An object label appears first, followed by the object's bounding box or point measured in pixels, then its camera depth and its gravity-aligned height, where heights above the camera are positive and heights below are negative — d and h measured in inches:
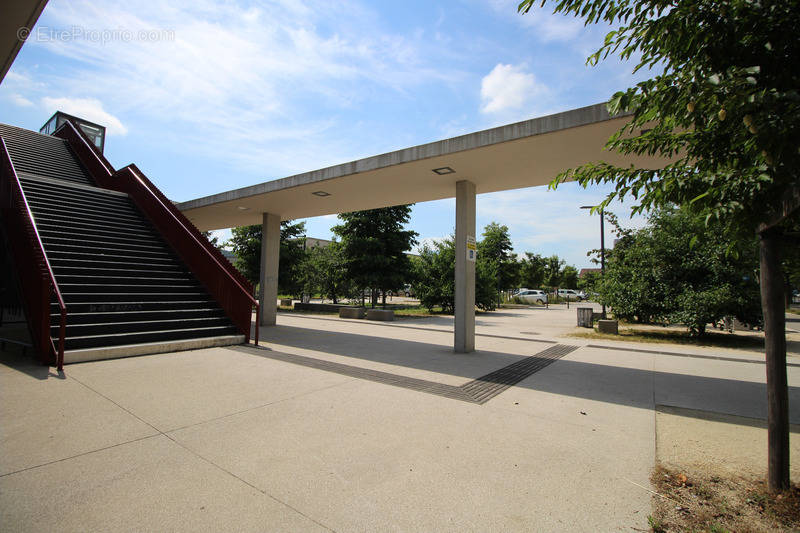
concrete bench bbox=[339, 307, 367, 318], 722.2 -44.6
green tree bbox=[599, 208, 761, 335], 435.5 +21.7
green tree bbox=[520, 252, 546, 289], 2145.7 +124.8
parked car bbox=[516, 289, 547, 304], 1562.1 -13.3
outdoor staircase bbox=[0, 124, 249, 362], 285.0 +3.8
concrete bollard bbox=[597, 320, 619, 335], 542.0 -45.6
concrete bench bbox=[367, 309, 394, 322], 682.8 -45.7
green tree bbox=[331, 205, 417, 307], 844.6 +96.0
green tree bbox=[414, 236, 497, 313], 916.0 +32.8
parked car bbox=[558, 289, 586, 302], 2038.1 -6.1
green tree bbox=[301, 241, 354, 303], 976.9 +30.0
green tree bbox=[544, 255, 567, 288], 2266.5 +129.9
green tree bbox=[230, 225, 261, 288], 921.2 +90.8
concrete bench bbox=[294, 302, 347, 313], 832.3 -43.3
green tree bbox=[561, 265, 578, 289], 2529.5 +115.3
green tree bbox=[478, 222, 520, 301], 1578.5 +166.4
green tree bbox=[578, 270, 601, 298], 599.5 +18.2
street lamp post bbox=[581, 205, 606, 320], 712.7 +106.4
